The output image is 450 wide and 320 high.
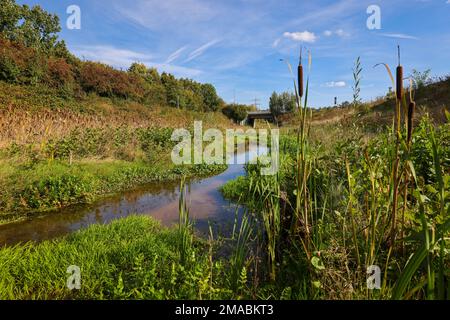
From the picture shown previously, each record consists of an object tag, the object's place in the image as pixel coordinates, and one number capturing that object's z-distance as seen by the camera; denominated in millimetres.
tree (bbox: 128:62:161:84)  33688
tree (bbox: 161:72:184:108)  31509
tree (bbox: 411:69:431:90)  19933
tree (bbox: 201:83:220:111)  40656
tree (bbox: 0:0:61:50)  26391
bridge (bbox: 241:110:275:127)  41697
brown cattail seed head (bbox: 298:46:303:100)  1636
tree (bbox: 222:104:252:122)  40938
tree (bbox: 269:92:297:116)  30803
